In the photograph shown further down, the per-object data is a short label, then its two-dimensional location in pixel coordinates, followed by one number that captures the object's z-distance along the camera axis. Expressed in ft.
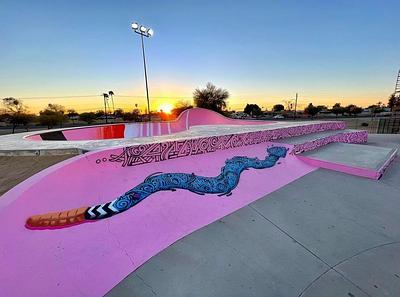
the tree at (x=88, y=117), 155.12
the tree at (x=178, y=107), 138.16
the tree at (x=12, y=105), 143.13
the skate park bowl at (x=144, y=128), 30.74
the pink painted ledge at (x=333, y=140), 20.40
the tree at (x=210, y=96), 124.06
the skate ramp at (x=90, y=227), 6.57
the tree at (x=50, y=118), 106.11
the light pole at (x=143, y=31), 46.14
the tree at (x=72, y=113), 212.23
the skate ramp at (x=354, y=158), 16.51
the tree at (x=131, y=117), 174.11
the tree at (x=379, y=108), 214.07
